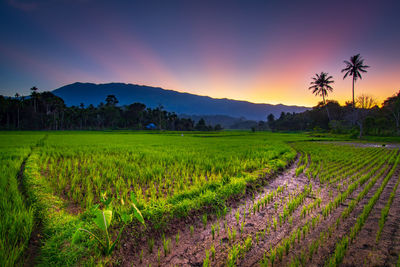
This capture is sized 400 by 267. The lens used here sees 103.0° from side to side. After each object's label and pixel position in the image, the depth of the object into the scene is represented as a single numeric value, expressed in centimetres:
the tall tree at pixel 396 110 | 3695
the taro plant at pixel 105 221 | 184
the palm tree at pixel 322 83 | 4612
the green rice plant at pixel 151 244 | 219
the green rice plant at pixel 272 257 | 199
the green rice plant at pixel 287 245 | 214
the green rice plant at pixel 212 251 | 209
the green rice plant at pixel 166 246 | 216
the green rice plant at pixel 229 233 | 244
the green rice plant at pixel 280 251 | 206
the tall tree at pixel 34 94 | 6000
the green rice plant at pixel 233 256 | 191
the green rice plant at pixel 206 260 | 189
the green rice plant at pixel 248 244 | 222
